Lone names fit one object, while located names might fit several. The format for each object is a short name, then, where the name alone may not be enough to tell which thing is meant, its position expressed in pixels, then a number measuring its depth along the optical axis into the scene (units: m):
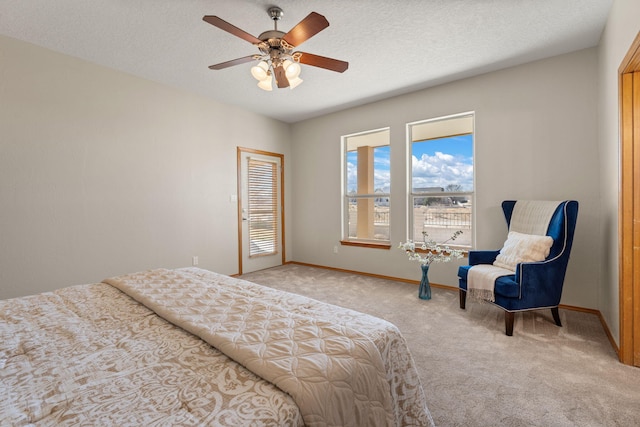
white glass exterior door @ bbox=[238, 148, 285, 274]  4.78
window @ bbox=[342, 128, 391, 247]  4.60
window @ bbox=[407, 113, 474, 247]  3.83
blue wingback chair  2.50
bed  0.78
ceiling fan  2.00
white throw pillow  2.62
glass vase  3.48
